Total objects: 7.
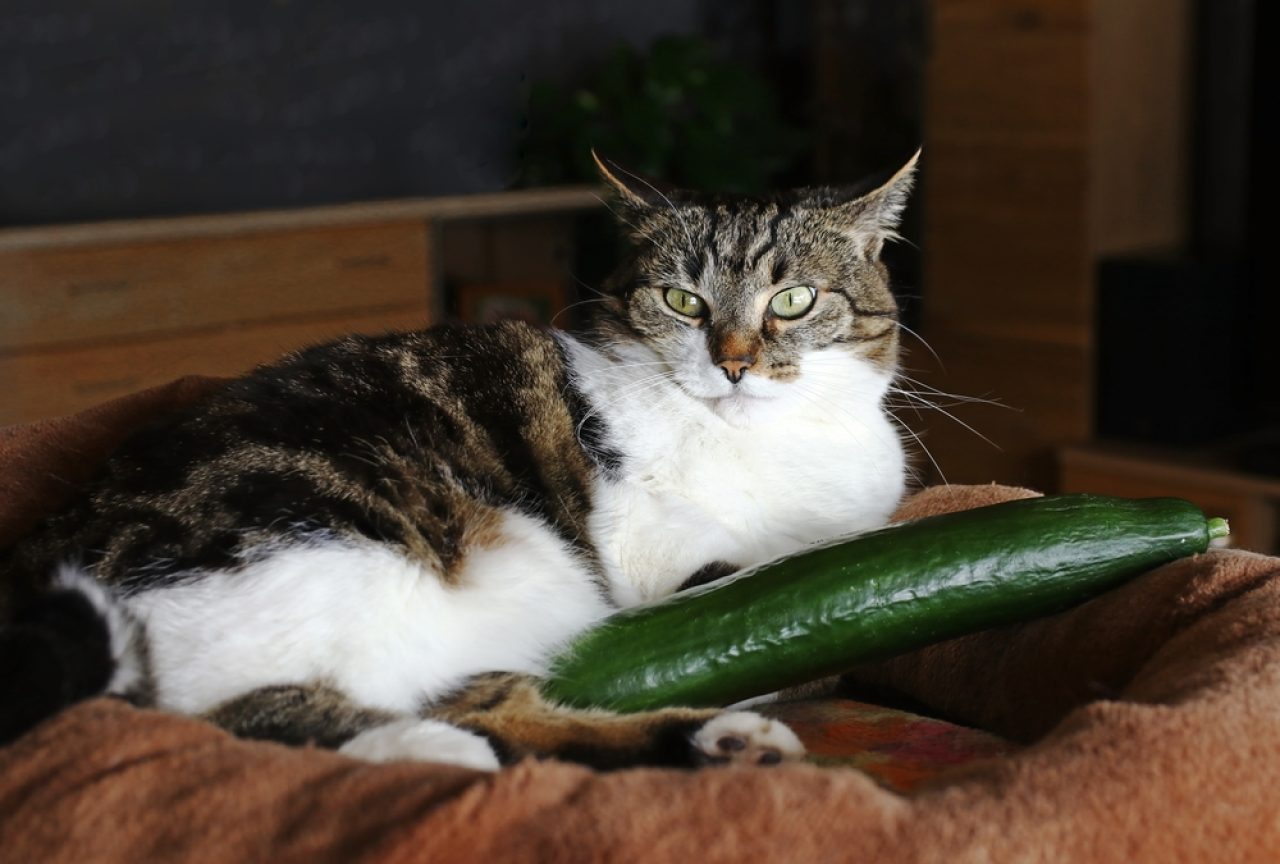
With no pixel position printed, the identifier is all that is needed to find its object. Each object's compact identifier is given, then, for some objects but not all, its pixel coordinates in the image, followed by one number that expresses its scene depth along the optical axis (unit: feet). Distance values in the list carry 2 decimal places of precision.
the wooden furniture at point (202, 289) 9.71
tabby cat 3.55
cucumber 3.83
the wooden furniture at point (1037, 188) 10.82
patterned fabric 3.62
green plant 12.16
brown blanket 2.59
